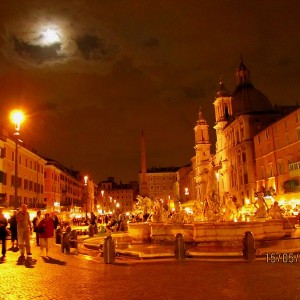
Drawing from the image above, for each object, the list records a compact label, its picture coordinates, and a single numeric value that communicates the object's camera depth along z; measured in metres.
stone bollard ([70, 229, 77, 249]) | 19.36
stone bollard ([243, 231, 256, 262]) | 13.05
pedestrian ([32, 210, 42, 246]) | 20.20
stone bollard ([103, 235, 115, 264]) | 13.62
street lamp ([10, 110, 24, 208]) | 17.95
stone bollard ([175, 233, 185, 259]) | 13.79
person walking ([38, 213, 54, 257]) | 15.52
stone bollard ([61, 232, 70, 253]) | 17.35
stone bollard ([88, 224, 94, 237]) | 26.99
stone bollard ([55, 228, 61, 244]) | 22.13
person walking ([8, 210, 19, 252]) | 18.33
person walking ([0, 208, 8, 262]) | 14.95
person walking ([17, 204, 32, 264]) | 14.17
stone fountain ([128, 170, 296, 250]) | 19.33
